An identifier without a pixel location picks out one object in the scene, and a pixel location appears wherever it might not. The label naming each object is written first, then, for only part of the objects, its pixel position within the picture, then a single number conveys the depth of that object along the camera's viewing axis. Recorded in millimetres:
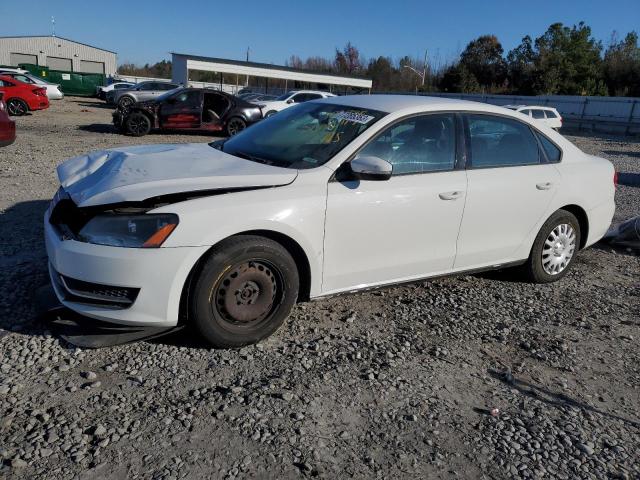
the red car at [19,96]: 19781
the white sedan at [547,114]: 22844
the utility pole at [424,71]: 73162
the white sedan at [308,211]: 3148
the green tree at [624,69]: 45906
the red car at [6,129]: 9141
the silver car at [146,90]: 28094
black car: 15789
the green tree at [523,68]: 52125
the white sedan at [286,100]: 21141
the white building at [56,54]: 60750
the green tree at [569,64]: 48812
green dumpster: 44906
